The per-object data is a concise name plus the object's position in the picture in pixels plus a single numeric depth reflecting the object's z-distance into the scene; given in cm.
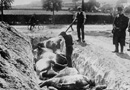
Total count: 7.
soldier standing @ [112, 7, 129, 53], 864
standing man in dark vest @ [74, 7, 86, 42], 1122
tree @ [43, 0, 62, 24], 2945
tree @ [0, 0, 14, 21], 2524
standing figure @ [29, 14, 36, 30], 2120
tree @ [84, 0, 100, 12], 5361
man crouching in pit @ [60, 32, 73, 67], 844
